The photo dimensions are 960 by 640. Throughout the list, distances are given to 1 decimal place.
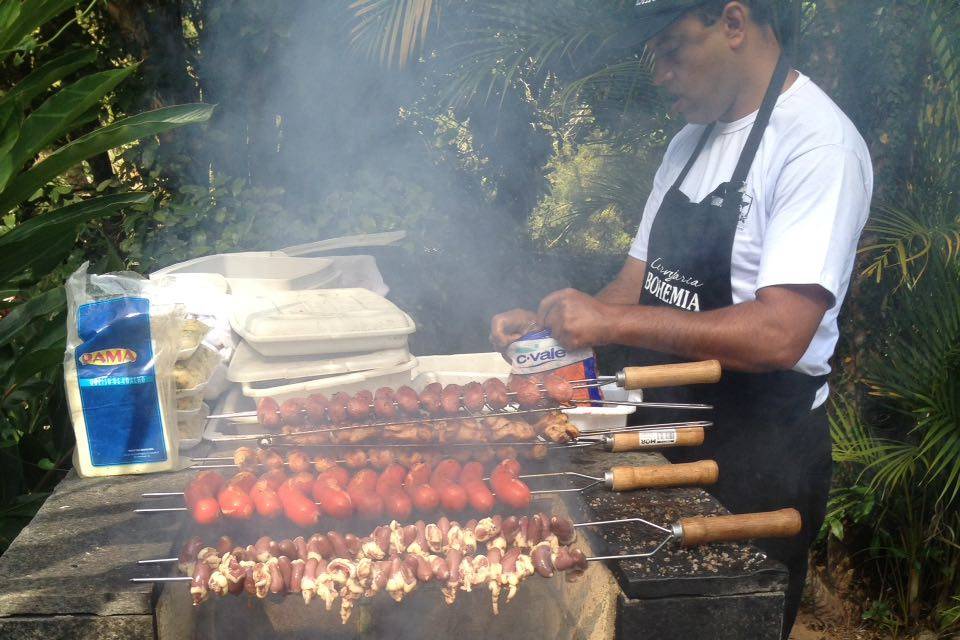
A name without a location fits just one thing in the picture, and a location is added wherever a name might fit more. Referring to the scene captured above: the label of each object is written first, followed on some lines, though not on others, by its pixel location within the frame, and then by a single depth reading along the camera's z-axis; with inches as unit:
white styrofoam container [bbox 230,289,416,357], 101.0
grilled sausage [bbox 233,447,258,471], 89.3
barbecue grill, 67.4
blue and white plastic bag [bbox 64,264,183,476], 83.3
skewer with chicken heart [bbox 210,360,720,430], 94.8
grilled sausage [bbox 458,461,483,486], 88.0
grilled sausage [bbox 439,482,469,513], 84.4
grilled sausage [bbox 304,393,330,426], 96.9
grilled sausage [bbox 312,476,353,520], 81.9
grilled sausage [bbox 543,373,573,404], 93.9
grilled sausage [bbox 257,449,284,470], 90.0
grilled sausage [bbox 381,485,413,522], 83.4
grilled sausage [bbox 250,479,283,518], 81.0
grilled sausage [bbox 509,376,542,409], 97.3
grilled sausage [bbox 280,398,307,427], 95.3
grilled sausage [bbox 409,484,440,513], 83.8
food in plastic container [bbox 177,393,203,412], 92.7
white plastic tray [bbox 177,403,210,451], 93.7
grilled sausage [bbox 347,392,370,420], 96.9
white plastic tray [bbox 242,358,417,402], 100.5
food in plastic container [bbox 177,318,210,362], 91.9
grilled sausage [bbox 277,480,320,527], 81.1
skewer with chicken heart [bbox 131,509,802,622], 72.8
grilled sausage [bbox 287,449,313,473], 89.8
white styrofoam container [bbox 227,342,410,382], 100.5
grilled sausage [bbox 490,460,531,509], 84.0
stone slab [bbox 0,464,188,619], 66.6
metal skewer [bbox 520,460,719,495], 83.4
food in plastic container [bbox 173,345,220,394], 92.1
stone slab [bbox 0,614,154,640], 66.2
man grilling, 88.0
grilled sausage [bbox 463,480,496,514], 84.3
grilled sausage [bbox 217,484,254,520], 79.6
